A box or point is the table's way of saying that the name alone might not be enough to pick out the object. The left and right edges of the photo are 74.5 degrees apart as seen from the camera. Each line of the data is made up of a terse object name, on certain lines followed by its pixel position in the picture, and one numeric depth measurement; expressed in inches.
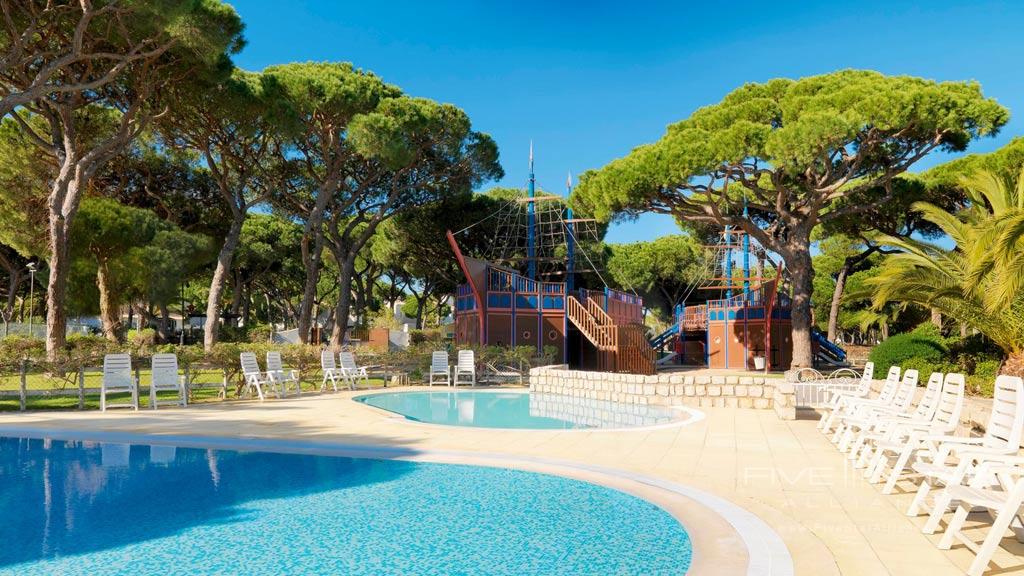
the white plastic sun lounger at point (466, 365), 652.7
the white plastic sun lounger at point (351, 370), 580.7
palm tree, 322.3
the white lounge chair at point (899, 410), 221.5
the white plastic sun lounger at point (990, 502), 120.3
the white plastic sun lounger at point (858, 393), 327.0
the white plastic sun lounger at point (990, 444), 145.6
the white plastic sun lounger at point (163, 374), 419.2
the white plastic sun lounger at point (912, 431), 186.4
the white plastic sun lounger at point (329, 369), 564.1
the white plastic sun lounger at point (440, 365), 649.6
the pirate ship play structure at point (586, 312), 856.9
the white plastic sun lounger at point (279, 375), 502.3
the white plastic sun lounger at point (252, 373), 488.7
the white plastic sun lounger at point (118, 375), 406.6
